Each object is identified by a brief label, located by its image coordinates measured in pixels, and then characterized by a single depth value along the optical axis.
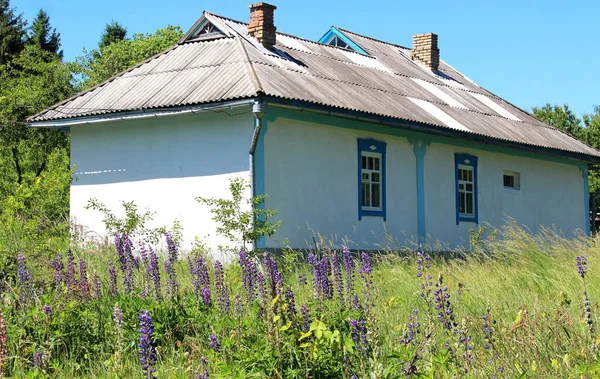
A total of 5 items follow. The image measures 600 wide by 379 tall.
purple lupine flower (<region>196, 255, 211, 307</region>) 7.21
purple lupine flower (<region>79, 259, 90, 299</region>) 7.47
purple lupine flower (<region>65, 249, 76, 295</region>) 7.61
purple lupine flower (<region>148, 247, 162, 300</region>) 7.39
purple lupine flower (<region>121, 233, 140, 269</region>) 7.96
